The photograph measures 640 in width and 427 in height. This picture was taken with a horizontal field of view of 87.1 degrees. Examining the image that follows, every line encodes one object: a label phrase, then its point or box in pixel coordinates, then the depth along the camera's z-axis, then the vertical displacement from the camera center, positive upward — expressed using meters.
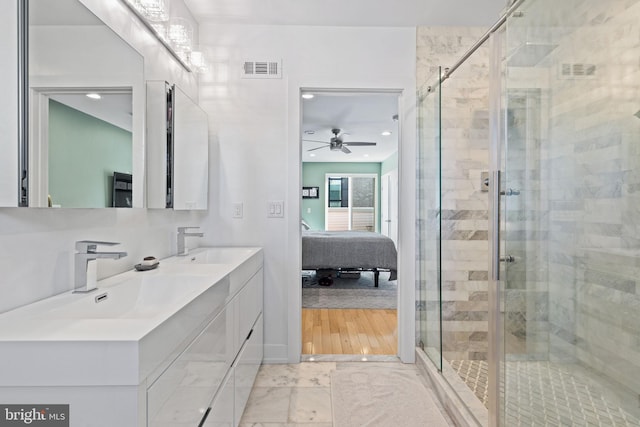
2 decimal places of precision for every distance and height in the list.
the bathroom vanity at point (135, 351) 0.72 -0.35
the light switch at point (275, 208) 2.46 +0.02
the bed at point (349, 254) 4.60 -0.60
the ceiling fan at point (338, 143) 5.34 +1.13
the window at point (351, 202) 8.73 +0.23
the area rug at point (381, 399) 1.81 -1.12
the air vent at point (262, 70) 2.44 +1.02
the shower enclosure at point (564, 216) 1.24 -0.02
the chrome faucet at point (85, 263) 1.22 -0.19
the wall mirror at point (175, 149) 1.73 +0.35
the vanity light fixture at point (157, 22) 1.66 +1.00
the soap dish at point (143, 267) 1.58 -0.27
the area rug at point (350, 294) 3.92 -1.07
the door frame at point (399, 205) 2.45 +0.01
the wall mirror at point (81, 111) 1.03 +0.36
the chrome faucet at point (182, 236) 2.07 -0.16
